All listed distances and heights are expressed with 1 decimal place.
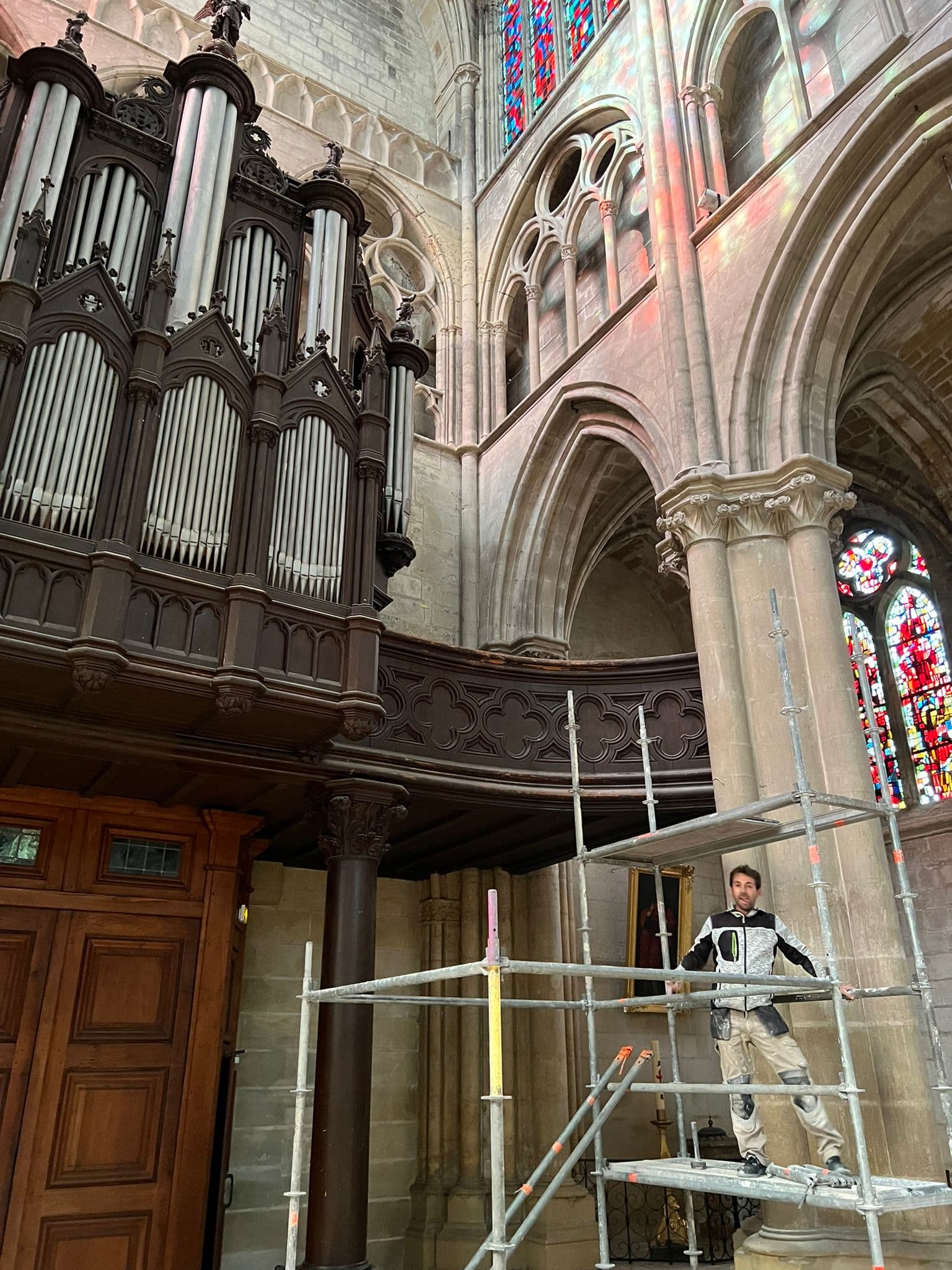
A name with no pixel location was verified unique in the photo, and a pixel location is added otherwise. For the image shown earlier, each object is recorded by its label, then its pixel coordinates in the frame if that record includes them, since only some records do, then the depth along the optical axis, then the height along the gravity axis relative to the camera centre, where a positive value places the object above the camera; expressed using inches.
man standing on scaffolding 194.5 +15.4
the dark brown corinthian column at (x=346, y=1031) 248.5 +15.5
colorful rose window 557.6 +277.5
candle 403.5 -4.0
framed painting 478.0 +79.2
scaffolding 150.8 +16.3
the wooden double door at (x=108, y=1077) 274.1 +5.1
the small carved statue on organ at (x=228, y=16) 386.6 +398.7
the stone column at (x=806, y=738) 245.8 +96.0
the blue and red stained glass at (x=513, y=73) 614.3 +600.7
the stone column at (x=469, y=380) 499.8 +370.0
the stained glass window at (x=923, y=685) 498.9 +195.3
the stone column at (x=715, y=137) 396.5 +361.0
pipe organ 253.8 +200.7
